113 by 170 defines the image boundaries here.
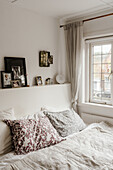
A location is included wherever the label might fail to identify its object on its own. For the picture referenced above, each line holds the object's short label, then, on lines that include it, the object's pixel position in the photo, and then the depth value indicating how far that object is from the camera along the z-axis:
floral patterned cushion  2.12
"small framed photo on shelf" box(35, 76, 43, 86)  3.13
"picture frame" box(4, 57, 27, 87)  2.75
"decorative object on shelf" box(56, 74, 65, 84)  3.46
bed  1.74
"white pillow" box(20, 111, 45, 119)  2.61
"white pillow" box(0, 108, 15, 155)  2.13
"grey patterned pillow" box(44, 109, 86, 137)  2.59
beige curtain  3.28
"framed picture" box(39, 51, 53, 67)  3.21
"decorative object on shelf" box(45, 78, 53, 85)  3.32
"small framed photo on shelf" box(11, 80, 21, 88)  2.77
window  3.24
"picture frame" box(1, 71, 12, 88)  2.67
